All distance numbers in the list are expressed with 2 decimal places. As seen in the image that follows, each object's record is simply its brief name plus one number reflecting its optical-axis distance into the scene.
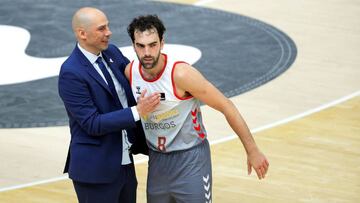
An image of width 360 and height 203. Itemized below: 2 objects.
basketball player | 10.13
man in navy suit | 10.27
